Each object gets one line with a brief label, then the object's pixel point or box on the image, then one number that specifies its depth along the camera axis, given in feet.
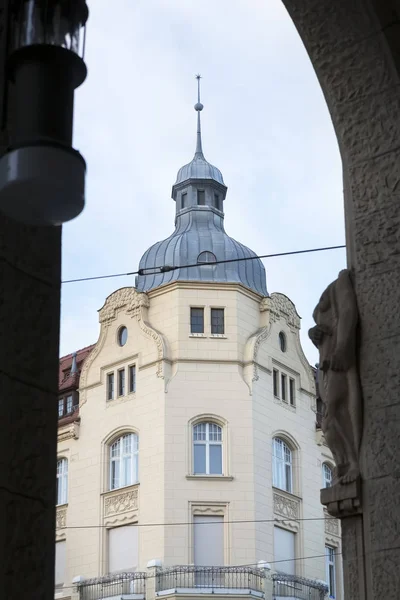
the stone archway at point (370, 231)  26.49
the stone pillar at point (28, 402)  14.97
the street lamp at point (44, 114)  11.45
